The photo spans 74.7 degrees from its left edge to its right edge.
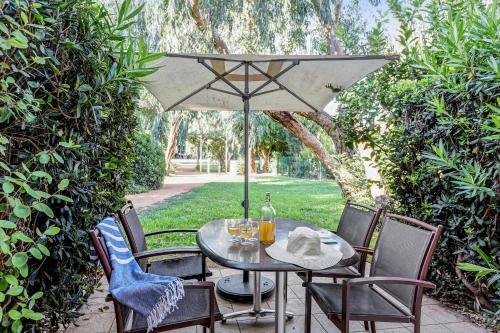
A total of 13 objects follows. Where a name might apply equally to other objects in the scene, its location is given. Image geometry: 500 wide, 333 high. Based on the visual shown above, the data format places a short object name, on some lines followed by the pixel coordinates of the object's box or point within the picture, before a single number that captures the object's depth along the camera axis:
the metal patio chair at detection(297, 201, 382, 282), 2.34
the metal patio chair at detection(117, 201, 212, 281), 2.13
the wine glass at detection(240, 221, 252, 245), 2.03
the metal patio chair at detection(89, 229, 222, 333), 1.52
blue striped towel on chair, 1.45
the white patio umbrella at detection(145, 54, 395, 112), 2.44
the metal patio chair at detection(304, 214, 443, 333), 1.70
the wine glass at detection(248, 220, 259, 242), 2.05
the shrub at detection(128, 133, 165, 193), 9.40
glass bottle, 2.08
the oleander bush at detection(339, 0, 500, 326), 2.25
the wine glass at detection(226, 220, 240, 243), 2.07
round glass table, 1.66
